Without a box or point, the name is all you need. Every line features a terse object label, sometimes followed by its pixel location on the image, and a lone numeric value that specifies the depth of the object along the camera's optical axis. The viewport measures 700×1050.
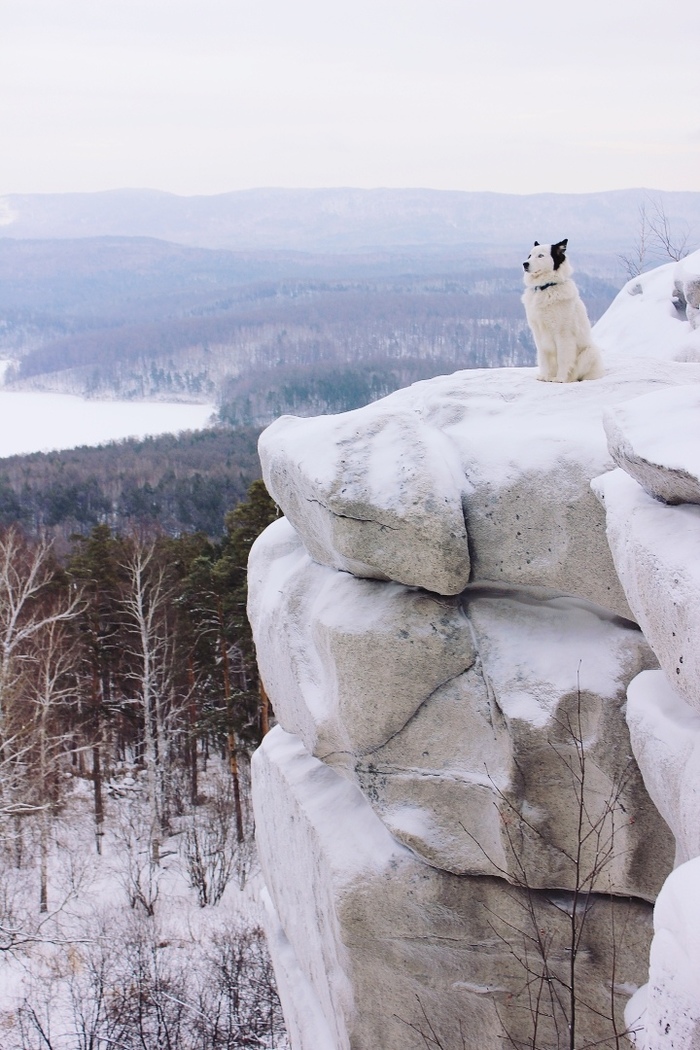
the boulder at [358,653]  7.14
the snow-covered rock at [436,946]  7.31
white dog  7.82
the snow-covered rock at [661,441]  4.79
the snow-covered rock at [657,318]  13.82
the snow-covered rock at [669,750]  4.88
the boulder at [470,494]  6.74
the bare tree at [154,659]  19.88
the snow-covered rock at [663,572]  4.63
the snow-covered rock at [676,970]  3.36
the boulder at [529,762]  6.74
